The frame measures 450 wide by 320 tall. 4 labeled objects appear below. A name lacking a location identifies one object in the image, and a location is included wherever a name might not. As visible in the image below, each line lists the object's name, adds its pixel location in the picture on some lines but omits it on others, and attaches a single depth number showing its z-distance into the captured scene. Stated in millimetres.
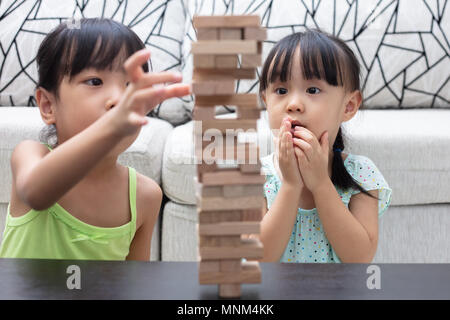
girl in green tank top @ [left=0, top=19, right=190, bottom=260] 960
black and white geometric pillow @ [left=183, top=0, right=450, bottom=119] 2008
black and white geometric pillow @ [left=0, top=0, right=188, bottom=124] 2029
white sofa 1550
